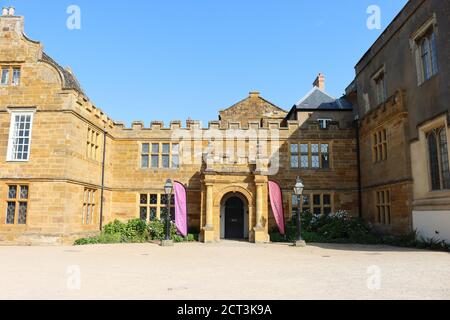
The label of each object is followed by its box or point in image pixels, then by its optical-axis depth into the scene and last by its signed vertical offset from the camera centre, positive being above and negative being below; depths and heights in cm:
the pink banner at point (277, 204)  1989 +26
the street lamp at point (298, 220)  1644 -55
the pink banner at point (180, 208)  1975 +0
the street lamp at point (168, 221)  1680 -61
